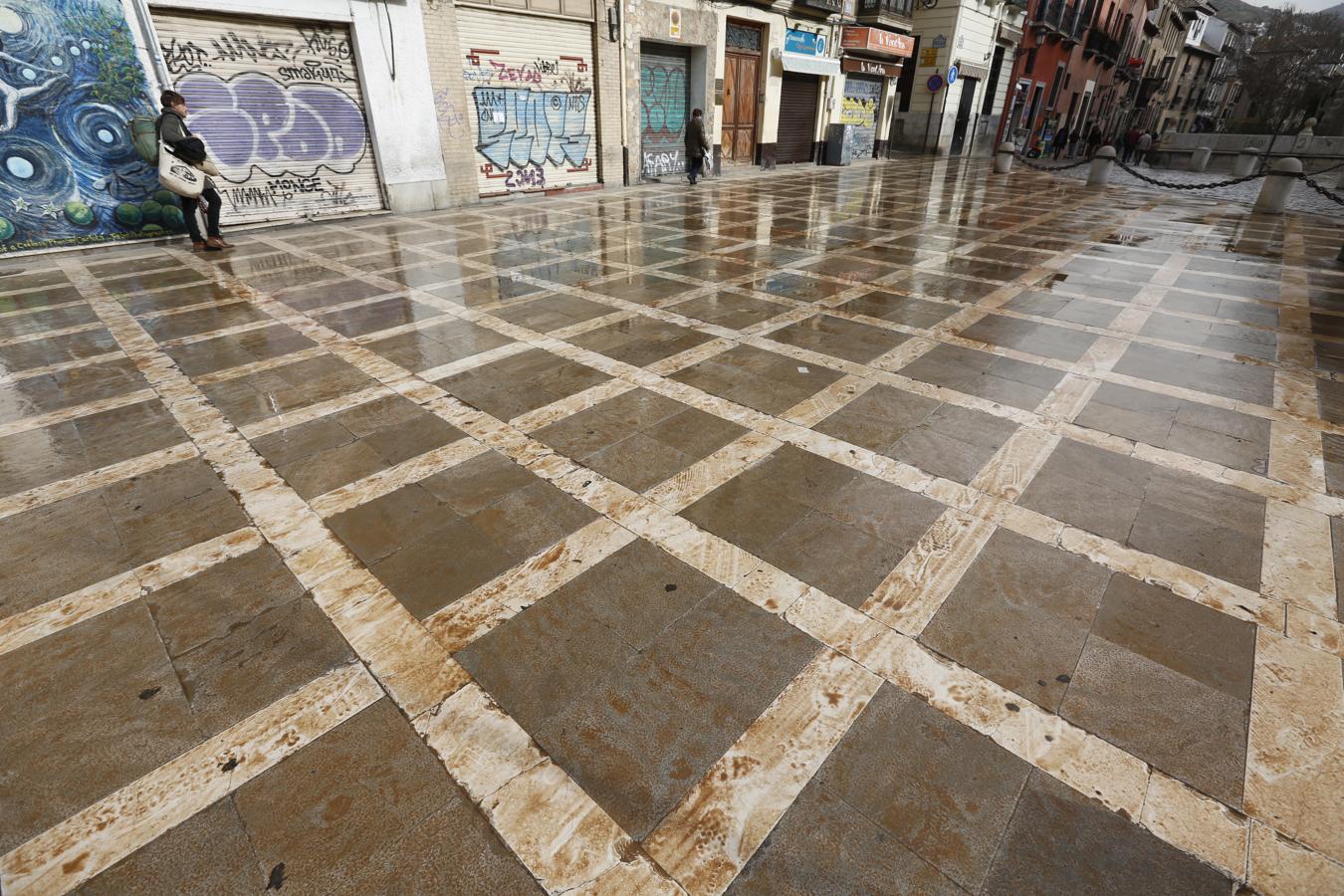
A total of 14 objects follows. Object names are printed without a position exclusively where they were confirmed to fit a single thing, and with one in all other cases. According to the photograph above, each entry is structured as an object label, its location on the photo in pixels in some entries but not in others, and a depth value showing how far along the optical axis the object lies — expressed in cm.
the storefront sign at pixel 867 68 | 2145
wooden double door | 1806
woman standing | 826
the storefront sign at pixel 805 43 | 1922
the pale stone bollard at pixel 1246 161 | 1983
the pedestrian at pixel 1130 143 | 2718
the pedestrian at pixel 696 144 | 1527
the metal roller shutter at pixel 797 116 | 2048
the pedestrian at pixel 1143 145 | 2691
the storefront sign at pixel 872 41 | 2095
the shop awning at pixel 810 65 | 1900
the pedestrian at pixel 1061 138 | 3028
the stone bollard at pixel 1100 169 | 1794
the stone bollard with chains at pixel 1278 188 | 1311
